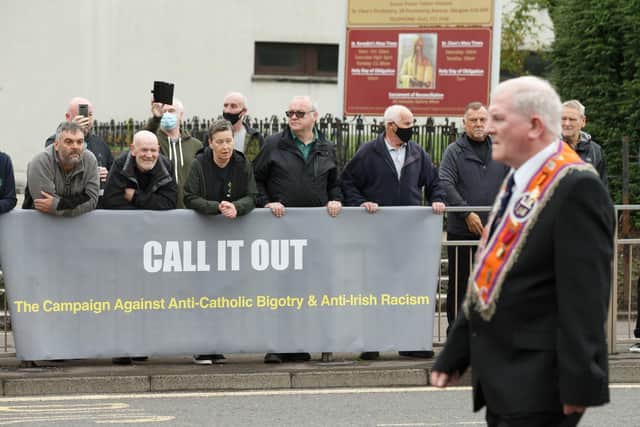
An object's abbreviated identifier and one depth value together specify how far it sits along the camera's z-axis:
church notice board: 17.77
